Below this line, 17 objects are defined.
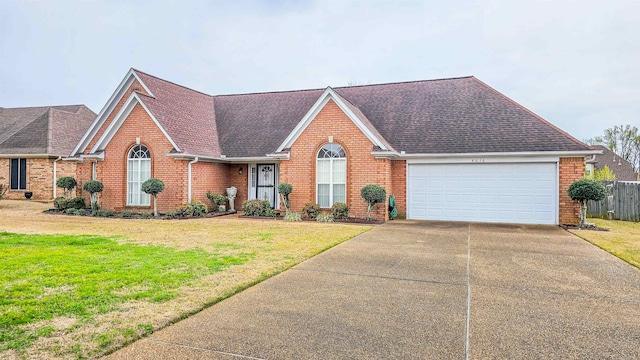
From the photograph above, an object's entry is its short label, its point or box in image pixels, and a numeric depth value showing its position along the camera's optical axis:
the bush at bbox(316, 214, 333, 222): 14.45
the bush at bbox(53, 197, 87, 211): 17.16
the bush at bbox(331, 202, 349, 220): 14.51
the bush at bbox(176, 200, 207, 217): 15.42
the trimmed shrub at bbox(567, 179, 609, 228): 12.38
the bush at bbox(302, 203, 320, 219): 15.00
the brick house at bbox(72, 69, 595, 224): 14.22
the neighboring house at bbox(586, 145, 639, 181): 39.07
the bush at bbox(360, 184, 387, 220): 13.90
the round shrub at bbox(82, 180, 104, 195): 16.33
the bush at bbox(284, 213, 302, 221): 14.84
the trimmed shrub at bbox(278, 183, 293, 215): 15.34
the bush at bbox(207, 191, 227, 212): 17.06
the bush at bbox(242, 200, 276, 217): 15.97
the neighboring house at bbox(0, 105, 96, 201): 23.36
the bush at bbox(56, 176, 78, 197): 17.33
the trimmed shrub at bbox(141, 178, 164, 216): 15.17
